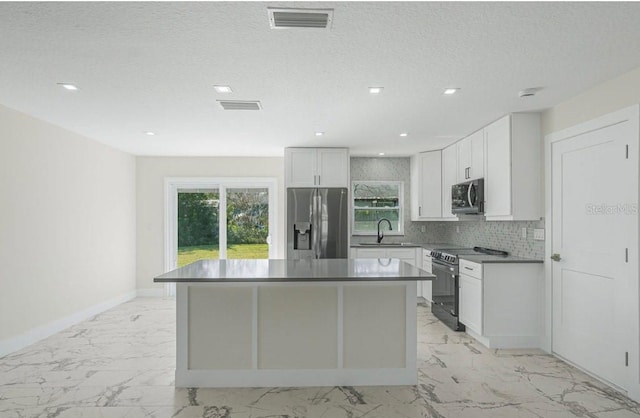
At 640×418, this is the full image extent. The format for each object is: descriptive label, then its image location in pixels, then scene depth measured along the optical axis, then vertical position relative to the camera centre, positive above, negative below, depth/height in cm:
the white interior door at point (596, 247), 283 -26
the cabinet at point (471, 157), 450 +73
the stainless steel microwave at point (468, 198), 439 +21
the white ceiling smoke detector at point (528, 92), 314 +104
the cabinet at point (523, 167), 383 +49
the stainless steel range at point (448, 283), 450 -85
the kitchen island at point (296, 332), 302 -94
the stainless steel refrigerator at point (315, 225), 556 -15
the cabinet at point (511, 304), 385 -91
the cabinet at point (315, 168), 562 +70
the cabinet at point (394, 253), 580 -58
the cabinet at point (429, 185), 590 +47
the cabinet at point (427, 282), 548 -100
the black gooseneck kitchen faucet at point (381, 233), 630 -31
